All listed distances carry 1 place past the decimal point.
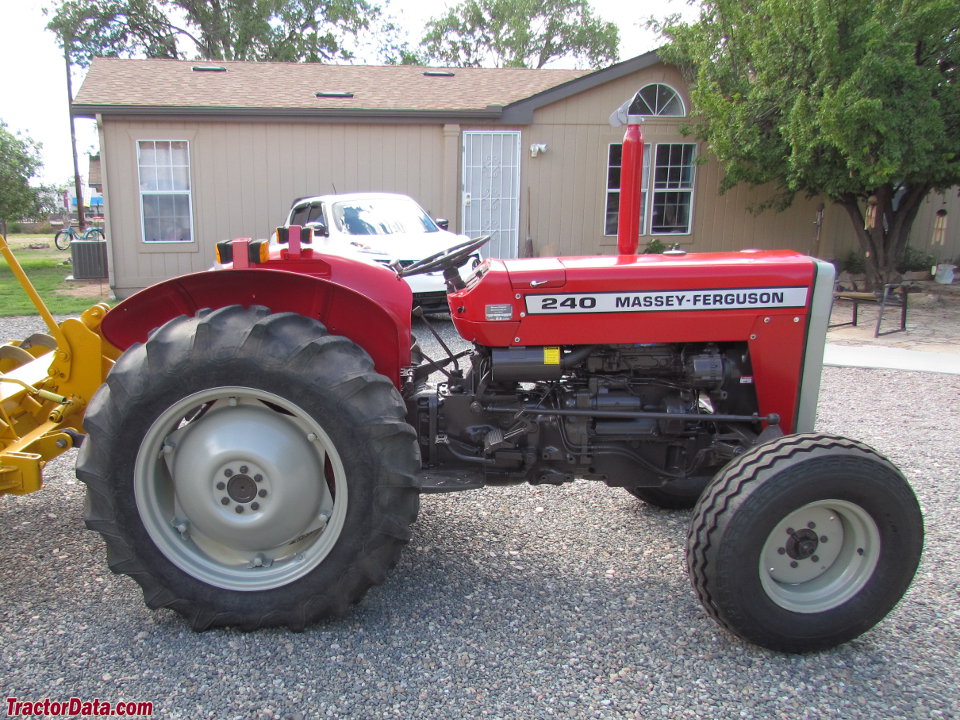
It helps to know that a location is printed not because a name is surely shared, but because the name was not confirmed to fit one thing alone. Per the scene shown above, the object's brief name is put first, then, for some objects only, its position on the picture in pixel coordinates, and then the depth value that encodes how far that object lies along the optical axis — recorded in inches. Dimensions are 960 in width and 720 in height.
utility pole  918.4
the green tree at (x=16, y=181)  697.0
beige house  459.2
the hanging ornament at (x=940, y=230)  593.6
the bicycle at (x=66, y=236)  882.1
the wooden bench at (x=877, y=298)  354.9
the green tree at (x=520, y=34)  1375.5
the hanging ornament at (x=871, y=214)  460.8
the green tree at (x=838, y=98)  366.0
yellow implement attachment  107.5
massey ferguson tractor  94.8
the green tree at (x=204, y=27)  1039.0
